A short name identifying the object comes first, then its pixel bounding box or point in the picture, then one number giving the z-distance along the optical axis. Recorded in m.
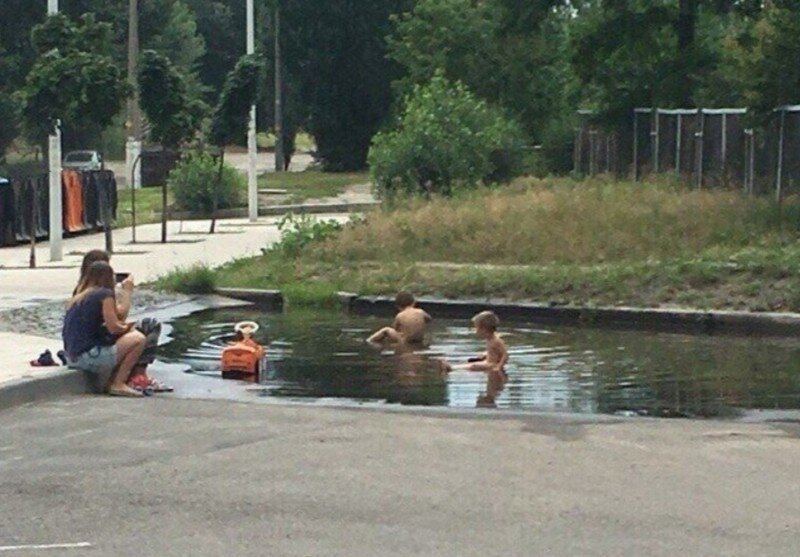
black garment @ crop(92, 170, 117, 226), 42.62
